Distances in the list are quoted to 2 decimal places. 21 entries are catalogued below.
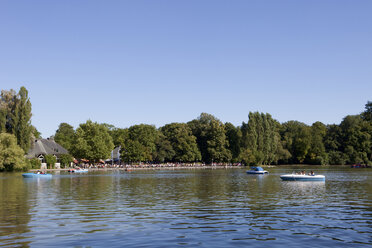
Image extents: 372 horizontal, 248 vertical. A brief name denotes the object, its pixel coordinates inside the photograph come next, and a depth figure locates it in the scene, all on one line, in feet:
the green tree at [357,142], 560.61
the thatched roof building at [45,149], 410.93
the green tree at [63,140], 588.87
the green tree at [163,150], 561.84
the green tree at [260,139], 486.75
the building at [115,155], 629.55
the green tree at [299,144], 601.21
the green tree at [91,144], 442.50
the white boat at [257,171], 320.78
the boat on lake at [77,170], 352.20
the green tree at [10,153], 296.71
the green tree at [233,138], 583.99
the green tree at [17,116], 326.85
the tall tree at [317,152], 583.99
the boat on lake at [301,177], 214.90
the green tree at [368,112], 594.65
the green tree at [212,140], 573.74
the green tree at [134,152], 513.04
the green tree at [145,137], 541.01
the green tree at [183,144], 566.77
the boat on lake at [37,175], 256.07
